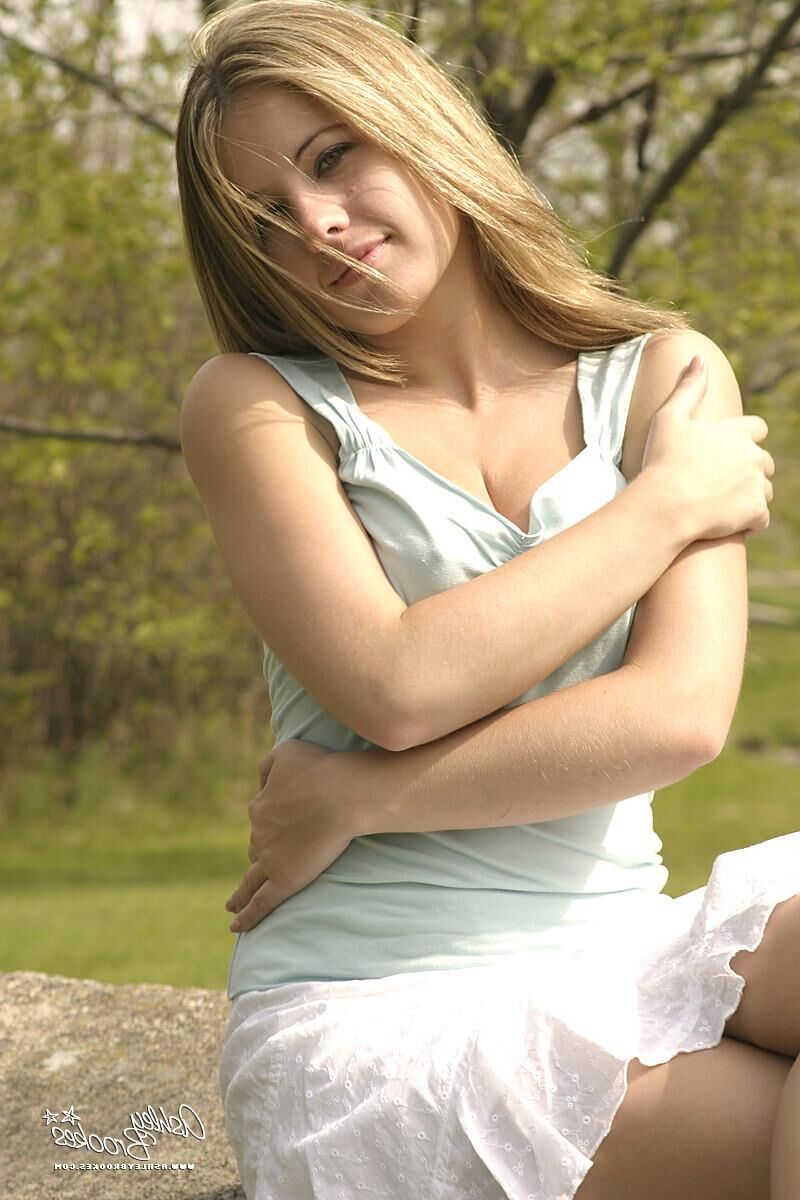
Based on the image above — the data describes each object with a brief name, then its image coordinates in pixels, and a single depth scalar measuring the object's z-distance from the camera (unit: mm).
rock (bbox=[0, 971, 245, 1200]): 4980
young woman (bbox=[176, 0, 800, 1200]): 3068
